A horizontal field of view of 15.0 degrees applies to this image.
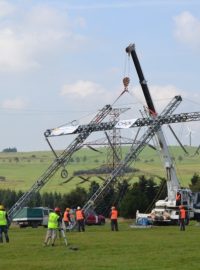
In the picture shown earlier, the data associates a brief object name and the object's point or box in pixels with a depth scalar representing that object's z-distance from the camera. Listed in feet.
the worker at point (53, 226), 110.83
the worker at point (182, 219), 159.45
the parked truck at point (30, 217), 241.55
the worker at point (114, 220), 164.02
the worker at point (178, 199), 203.66
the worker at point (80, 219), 169.17
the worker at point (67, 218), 169.68
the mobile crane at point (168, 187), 202.28
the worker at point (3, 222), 121.77
